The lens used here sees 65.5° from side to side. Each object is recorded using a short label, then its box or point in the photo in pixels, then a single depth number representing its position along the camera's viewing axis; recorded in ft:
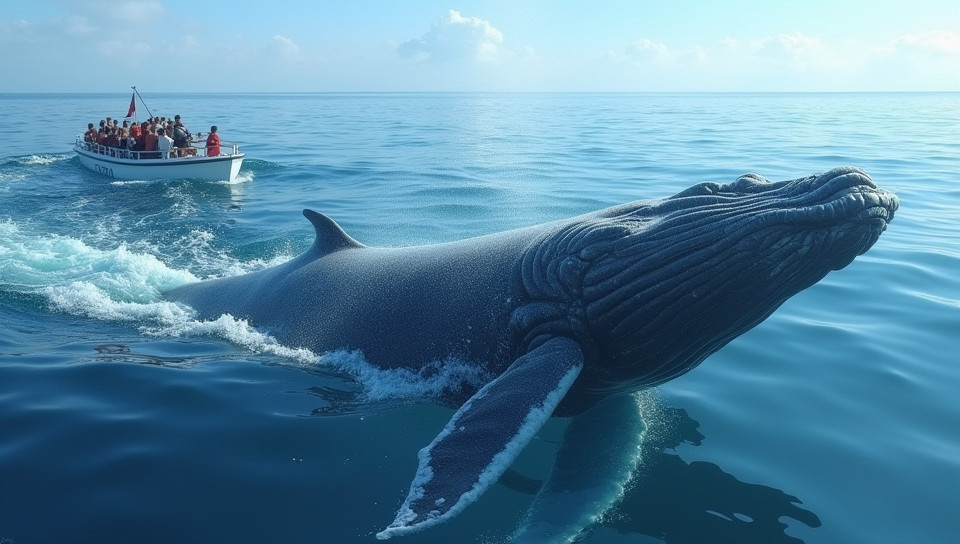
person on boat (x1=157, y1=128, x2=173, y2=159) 112.57
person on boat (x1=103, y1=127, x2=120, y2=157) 119.96
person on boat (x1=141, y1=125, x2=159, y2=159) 113.91
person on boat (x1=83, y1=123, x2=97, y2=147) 126.66
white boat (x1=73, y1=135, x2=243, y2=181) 108.58
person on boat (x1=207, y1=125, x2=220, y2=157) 113.19
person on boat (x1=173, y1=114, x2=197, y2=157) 115.55
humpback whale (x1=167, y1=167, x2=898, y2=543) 19.69
